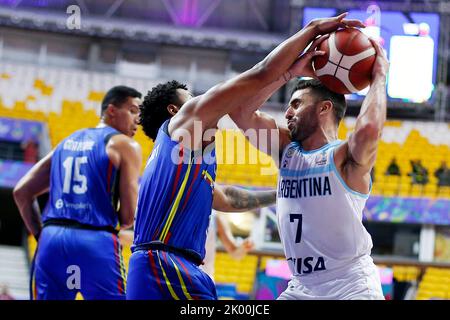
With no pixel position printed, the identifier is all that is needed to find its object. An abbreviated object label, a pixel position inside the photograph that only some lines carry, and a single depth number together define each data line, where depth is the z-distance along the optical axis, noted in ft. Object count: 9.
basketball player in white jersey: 12.75
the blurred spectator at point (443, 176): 60.29
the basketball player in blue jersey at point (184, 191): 12.24
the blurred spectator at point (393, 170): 61.46
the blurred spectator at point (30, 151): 59.76
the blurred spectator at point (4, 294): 35.42
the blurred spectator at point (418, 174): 60.75
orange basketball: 13.30
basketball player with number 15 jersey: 16.30
